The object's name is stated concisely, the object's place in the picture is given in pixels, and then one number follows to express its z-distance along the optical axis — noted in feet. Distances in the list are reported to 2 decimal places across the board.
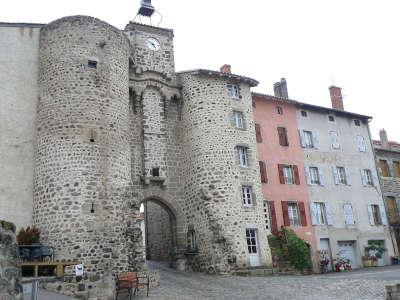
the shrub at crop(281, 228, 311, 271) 70.49
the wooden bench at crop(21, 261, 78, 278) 43.79
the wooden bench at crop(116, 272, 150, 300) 41.83
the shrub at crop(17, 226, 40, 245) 50.78
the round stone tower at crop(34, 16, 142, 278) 53.42
